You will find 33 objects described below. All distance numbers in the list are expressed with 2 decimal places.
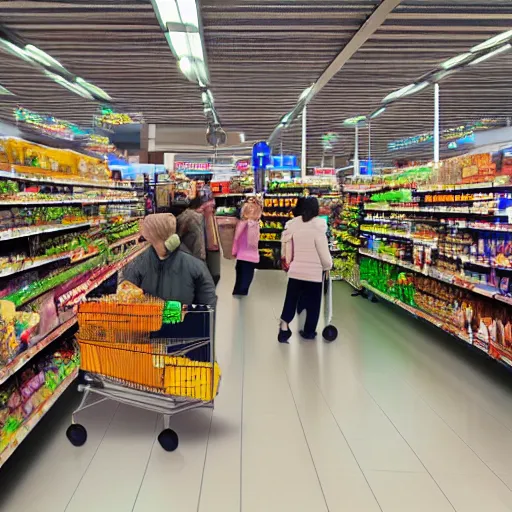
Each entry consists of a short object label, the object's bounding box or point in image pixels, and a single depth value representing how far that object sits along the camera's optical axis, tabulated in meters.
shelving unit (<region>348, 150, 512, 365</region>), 4.47
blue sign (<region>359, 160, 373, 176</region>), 18.75
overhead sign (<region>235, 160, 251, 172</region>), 19.75
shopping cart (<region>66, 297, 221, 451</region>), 3.32
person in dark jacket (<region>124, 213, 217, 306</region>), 3.71
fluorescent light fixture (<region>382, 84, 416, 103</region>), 11.07
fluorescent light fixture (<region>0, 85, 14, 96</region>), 10.52
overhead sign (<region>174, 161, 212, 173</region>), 17.95
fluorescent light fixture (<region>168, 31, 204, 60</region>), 7.23
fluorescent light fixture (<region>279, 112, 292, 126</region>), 14.78
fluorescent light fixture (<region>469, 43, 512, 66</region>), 7.79
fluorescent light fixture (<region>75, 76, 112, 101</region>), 10.15
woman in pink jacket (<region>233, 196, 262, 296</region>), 9.04
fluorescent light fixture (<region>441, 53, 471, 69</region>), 8.43
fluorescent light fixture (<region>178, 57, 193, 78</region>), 8.06
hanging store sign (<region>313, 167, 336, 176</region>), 12.38
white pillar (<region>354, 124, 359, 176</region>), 15.56
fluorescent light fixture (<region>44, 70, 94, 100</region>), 9.59
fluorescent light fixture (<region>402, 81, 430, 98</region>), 10.48
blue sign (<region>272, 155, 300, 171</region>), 16.78
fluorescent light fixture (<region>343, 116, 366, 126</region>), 15.35
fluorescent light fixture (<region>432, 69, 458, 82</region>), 9.28
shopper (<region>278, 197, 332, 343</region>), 5.70
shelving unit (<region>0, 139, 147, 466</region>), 3.03
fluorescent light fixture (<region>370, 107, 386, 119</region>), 13.93
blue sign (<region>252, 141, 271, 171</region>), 14.52
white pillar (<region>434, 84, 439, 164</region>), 9.05
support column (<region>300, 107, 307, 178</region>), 12.37
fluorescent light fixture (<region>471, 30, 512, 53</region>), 7.29
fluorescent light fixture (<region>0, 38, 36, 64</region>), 7.28
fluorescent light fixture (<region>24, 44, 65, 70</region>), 7.81
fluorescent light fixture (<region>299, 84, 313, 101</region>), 10.97
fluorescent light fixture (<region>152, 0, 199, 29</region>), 5.99
